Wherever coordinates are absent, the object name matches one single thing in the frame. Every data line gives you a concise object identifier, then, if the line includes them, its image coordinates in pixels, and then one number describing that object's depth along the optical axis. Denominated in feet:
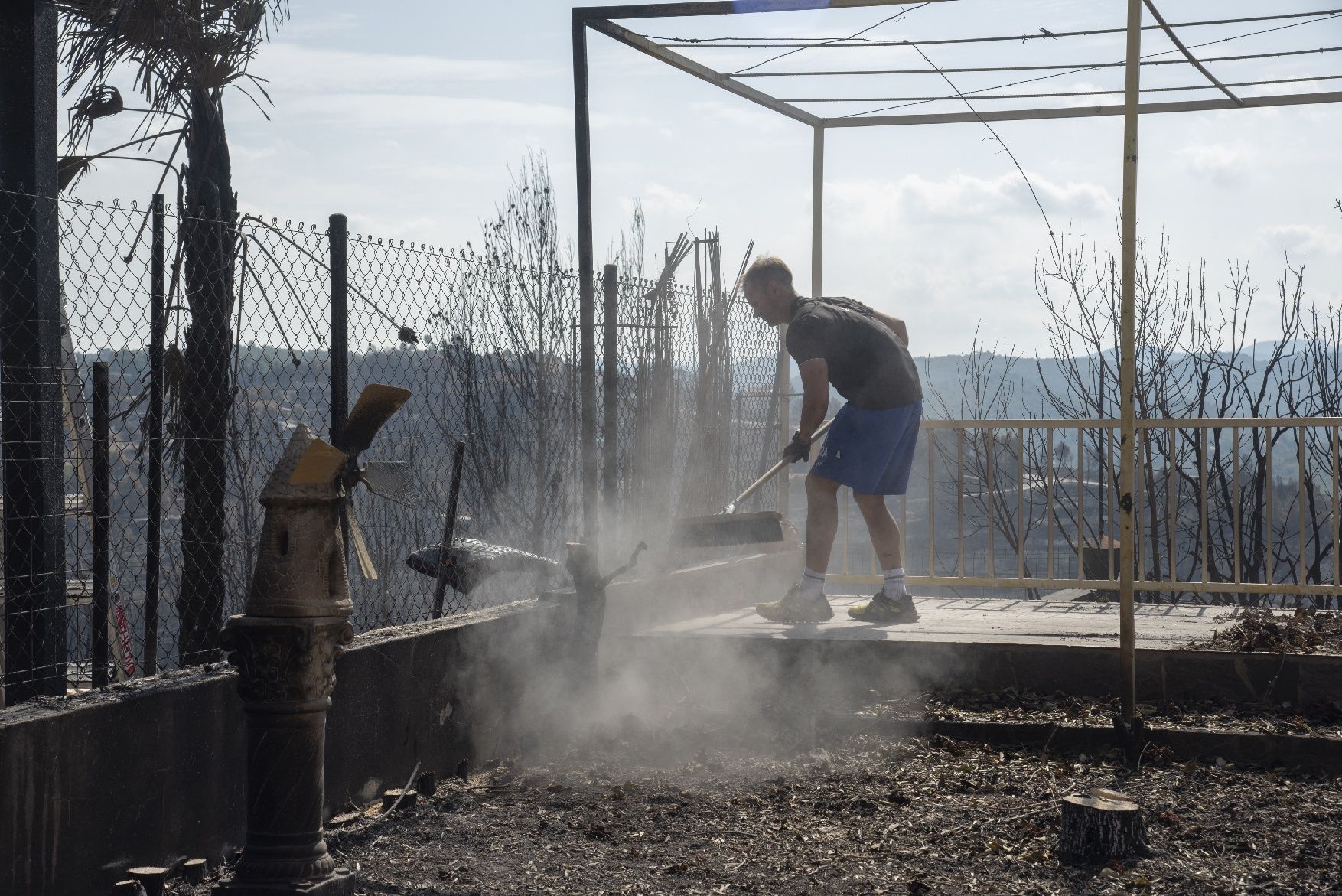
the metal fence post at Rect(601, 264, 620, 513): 22.74
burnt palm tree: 15.01
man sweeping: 22.31
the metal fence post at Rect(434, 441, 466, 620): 20.21
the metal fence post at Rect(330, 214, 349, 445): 16.65
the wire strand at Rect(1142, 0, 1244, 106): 20.12
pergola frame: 15.69
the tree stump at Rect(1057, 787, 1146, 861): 12.89
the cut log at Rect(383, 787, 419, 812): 15.29
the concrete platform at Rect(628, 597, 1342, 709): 18.60
